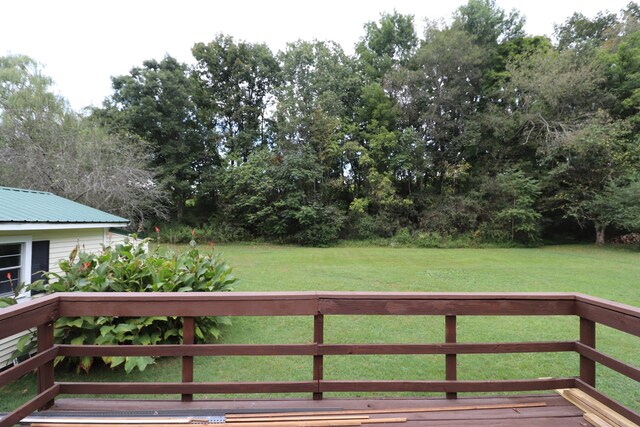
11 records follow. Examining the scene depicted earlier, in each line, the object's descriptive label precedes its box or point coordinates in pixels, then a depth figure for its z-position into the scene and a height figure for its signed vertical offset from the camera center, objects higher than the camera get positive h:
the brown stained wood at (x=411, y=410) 1.57 -1.00
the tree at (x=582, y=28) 18.78 +11.99
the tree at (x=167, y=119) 18.66 +6.21
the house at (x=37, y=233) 4.38 -0.23
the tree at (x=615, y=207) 13.63 +0.78
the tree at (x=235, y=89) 22.27 +9.84
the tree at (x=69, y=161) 10.75 +2.11
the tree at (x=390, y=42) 22.14 +13.07
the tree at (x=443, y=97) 18.62 +7.83
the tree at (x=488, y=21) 20.05 +13.13
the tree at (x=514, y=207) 15.82 +0.83
